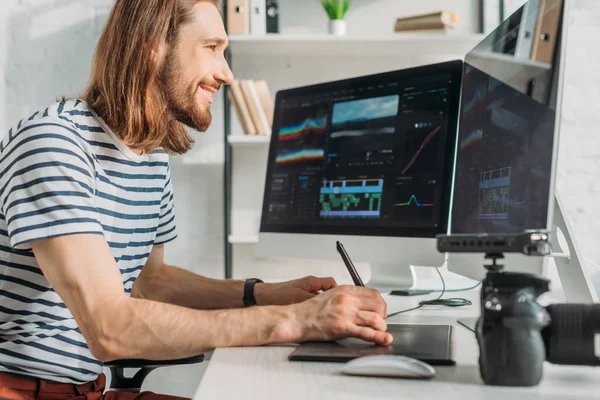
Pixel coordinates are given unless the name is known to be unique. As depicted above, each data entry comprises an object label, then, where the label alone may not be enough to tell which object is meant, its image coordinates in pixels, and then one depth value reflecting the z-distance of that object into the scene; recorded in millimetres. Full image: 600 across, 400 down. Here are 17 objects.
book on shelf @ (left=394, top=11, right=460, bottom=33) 2416
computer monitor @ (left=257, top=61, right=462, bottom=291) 1364
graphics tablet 841
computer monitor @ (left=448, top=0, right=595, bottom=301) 866
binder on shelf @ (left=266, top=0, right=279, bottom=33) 2533
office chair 1298
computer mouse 738
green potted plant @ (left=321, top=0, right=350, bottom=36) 2492
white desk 683
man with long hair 960
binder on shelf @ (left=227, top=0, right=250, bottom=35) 2422
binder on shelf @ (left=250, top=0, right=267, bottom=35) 2455
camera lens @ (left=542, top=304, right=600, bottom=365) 715
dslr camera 686
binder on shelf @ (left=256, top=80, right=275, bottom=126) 2463
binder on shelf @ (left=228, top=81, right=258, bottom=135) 2438
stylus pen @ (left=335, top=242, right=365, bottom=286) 1147
